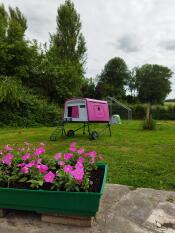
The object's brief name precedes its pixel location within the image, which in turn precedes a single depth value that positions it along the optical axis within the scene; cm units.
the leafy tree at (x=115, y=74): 3990
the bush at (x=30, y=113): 1309
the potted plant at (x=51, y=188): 199
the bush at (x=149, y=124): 1129
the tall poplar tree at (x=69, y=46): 1786
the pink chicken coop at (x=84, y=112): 835
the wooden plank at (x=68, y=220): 205
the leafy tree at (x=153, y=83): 4169
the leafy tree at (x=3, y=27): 1512
